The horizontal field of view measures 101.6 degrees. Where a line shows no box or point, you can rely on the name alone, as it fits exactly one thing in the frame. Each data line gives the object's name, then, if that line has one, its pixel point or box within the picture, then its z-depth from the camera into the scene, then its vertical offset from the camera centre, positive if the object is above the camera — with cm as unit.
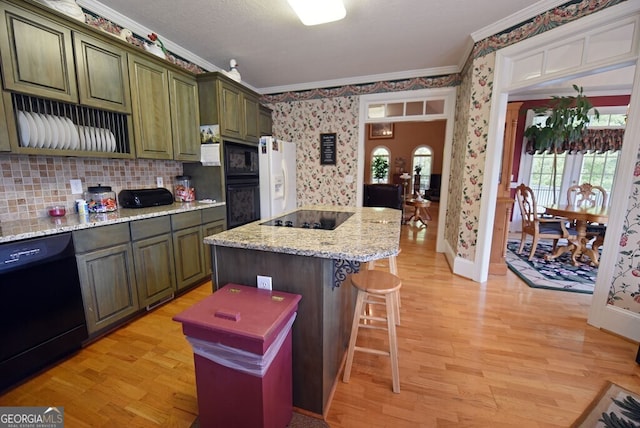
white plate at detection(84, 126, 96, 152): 204 +28
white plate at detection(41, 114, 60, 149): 183 +29
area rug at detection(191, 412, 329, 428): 130 -124
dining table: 308 -68
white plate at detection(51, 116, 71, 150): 187 +28
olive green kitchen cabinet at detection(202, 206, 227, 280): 273 -53
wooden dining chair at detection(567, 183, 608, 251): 342 -38
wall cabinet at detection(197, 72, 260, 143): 285 +80
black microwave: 302 +18
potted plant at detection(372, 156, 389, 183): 1078 +33
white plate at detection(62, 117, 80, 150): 193 +29
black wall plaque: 431 +44
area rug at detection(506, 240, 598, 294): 287 -117
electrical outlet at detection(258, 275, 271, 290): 133 -55
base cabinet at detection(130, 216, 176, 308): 210 -72
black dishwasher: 142 -79
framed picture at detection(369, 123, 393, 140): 1054 +179
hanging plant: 376 +81
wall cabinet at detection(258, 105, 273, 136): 405 +85
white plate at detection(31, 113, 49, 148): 176 +29
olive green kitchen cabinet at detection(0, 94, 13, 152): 154 +29
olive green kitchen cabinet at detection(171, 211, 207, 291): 244 -72
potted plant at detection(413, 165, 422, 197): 1044 -14
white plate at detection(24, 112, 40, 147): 172 +27
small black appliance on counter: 240 -23
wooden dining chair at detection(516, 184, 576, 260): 353 -67
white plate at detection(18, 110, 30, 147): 168 +28
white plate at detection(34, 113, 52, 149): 179 +28
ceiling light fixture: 184 +120
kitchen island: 121 -48
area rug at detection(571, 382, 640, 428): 130 -122
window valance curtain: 445 +59
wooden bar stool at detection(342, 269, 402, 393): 147 -73
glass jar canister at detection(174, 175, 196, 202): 297 -19
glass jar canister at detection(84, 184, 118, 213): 220 -22
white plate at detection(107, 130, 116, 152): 218 +26
